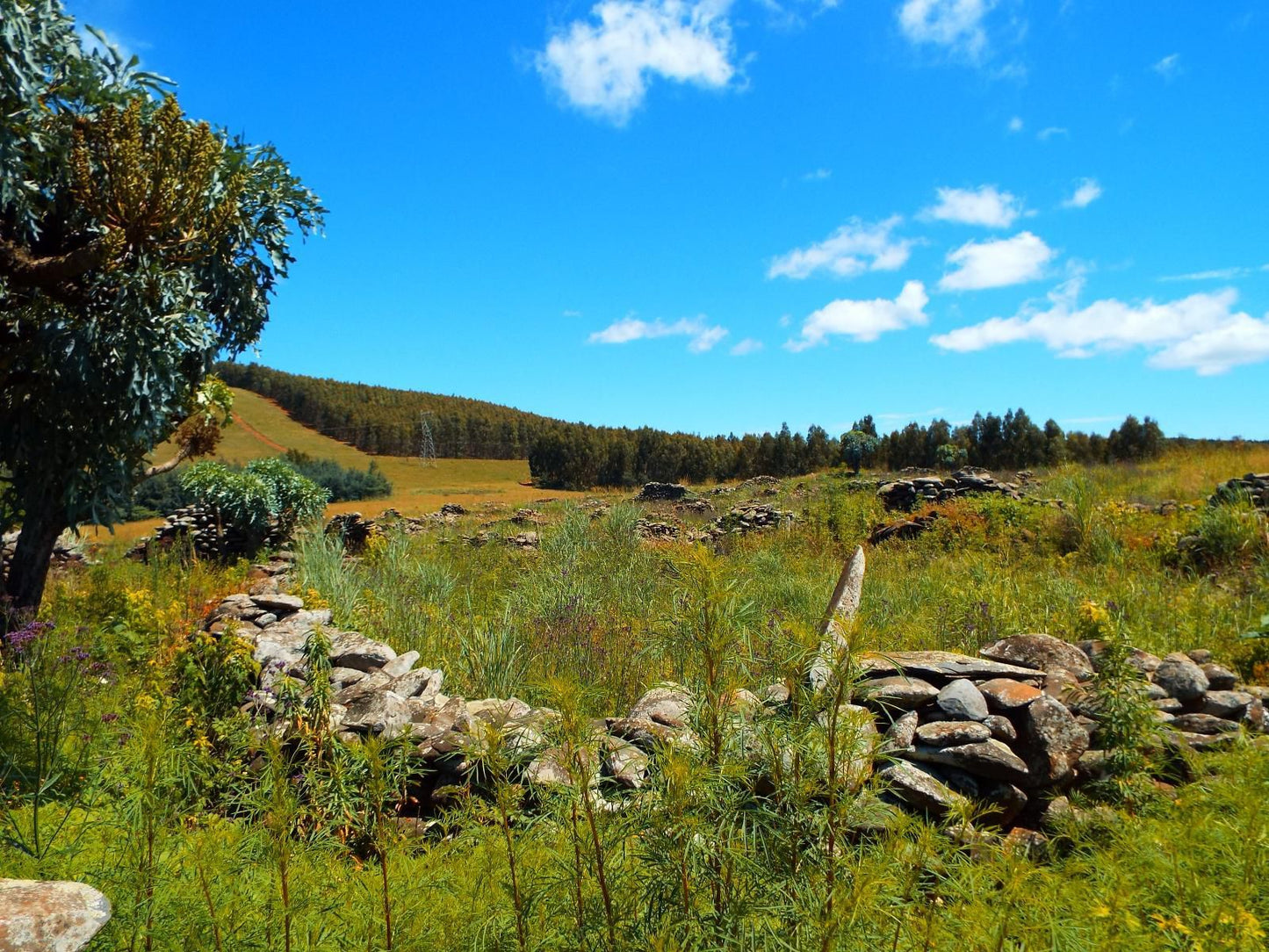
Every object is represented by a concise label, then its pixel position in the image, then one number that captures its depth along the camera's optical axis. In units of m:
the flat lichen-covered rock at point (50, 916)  1.44
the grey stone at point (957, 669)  4.50
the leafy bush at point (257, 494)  12.02
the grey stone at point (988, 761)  3.74
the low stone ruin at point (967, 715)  3.76
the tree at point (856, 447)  35.19
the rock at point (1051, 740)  3.83
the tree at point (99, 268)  4.59
